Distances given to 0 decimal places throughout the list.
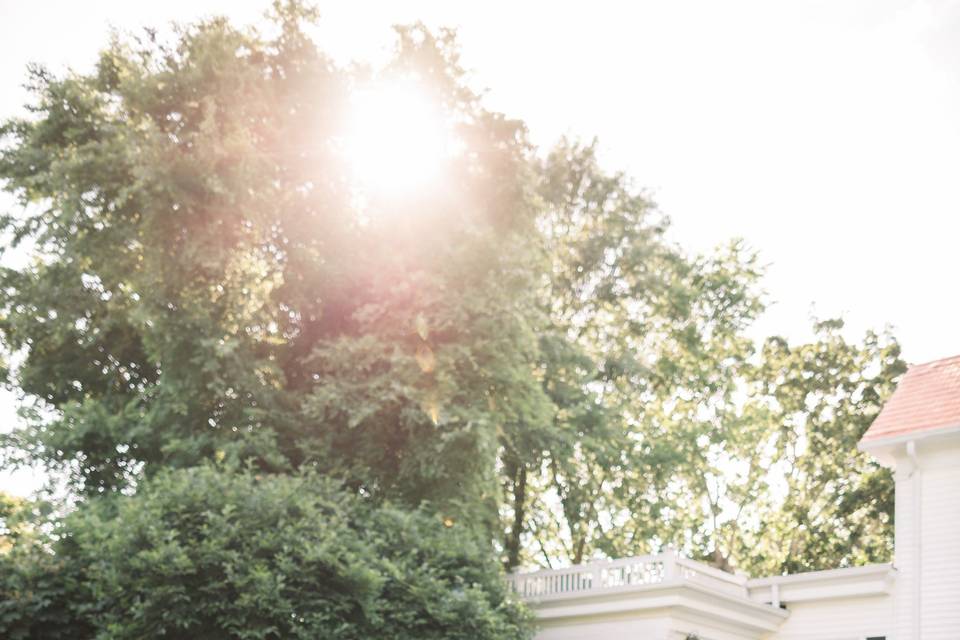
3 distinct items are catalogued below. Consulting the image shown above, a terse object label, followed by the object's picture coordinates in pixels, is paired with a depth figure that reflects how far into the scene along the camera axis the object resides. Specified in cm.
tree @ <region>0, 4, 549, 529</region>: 2284
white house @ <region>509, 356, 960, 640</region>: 1941
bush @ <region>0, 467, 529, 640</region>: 1800
